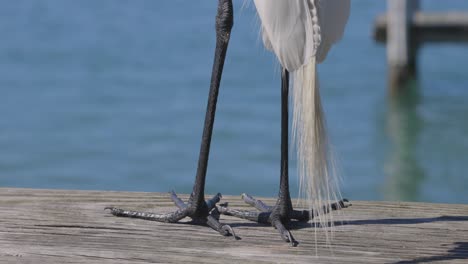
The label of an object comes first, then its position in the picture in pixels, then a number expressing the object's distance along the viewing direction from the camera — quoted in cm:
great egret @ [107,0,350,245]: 429
